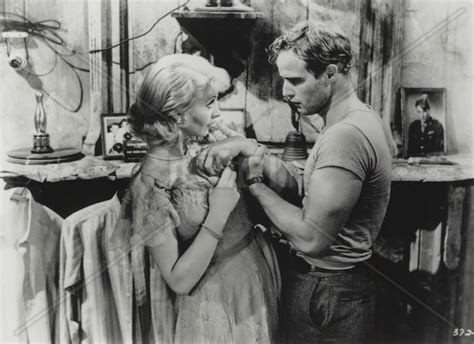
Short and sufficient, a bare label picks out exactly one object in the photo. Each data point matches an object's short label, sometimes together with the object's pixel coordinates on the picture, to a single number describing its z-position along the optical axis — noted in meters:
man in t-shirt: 1.66
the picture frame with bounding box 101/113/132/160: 1.93
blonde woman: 1.72
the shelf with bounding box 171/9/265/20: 1.85
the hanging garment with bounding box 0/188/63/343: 1.86
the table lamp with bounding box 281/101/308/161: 2.02
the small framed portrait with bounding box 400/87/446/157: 2.15
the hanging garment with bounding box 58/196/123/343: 1.83
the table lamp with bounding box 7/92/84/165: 1.89
